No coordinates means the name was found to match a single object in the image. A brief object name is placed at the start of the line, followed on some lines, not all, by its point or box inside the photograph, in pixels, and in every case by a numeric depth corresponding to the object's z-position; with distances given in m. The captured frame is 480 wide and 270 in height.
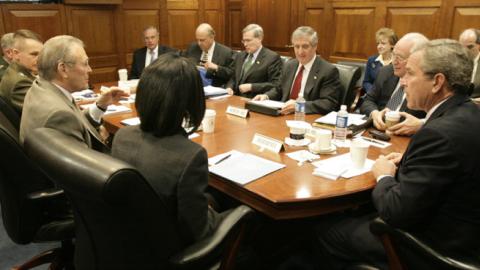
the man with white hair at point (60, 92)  1.63
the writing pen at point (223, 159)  1.83
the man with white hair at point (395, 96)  2.26
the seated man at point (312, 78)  3.04
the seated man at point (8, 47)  2.80
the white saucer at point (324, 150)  1.96
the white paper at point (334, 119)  2.45
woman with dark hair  1.21
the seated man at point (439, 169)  1.33
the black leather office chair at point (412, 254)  1.31
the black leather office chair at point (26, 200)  1.58
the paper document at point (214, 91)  3.49
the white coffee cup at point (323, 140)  1.95
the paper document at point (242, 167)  1.68
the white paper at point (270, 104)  2.78
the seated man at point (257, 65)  3.96
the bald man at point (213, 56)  4.41
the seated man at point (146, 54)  4.83
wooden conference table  1.51
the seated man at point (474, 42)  4.08
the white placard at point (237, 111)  2.72
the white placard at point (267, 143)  2.00
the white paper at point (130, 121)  2.53
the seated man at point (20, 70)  2.47
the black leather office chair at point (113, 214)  0.90
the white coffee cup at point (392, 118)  2.30
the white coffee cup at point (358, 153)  1.75
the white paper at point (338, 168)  1.71
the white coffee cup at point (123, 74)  3.77
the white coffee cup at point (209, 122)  2.30
